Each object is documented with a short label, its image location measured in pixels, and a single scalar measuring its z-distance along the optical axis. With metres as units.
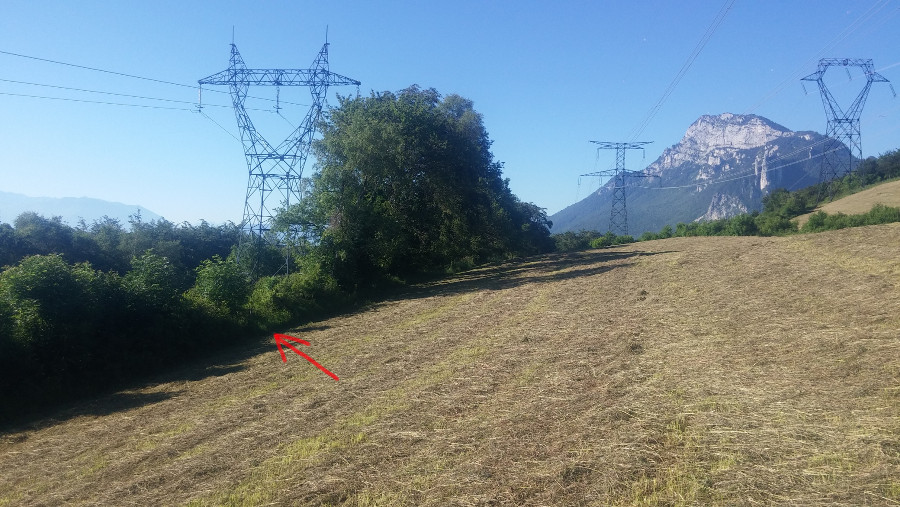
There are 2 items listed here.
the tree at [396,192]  23.67
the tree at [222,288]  16.69
